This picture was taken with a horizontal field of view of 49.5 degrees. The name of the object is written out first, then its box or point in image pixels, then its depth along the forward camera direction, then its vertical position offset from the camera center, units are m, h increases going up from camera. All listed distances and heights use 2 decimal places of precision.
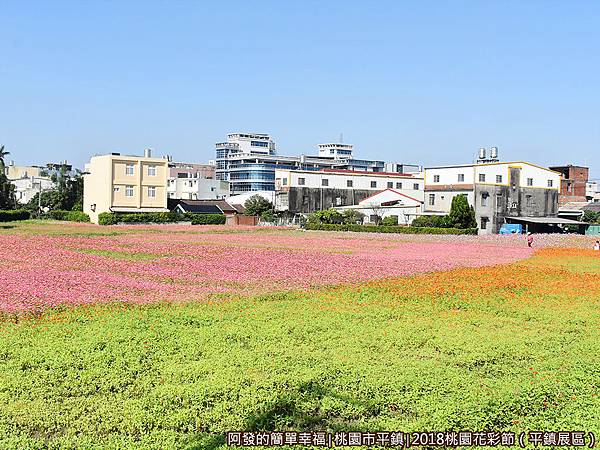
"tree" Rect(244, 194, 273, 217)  89.90 +1.20
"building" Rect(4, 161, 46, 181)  134.41 +8.05
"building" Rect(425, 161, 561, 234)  73.56 +3.52
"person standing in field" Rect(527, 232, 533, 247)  49.44 -1.54
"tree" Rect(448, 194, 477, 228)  64.62 +0.44
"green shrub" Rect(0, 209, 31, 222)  74.50 -0.66
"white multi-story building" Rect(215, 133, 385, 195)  148.50 +14.03
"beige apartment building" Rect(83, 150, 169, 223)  80.00 +3.55
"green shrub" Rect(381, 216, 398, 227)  73.88 -0.38
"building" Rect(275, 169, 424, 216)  92.56 +4.11
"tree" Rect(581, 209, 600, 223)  82.81 +0.78
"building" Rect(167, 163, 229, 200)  118.62 +4.66
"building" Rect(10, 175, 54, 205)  111.38 +4.23
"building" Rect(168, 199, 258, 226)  82.69 +0.74
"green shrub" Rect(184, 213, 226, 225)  76.69 -0.55
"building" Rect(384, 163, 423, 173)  136.75 +10.79
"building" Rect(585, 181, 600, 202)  109.72 +5.53
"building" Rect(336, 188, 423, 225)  79.56 +1.30
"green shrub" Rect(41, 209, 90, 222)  80.06 -0.62
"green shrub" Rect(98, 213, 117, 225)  71.38 -0.81
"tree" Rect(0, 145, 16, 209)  87.38 +2.76
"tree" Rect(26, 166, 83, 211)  92.94 +2.50
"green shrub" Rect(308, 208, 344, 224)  75.69 -0.09
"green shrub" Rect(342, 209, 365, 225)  76.56 +0.00
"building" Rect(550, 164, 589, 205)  104.38 +6.45
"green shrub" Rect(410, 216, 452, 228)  65.38 -0.33
